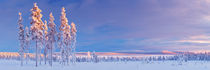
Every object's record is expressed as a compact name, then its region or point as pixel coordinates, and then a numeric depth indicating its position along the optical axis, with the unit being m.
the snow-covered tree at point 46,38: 48.61
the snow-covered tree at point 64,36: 47.94
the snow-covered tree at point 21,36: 47.77
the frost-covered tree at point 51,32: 48.20
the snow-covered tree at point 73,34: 56.83
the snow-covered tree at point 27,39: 55.28
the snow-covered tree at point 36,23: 38.69
